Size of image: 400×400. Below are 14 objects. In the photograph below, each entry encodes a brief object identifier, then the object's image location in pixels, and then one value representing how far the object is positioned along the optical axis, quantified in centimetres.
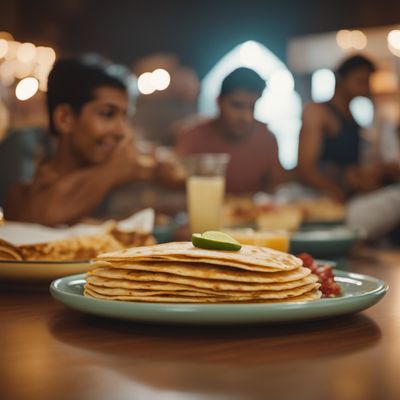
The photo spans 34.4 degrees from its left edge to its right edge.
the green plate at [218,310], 78
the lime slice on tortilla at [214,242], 87
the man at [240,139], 420
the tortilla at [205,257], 83
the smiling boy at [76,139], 233
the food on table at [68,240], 122
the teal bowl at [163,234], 187
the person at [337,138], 454
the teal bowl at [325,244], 176
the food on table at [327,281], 99
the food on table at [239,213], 235
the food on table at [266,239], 146
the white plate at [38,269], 114
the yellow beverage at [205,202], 192
